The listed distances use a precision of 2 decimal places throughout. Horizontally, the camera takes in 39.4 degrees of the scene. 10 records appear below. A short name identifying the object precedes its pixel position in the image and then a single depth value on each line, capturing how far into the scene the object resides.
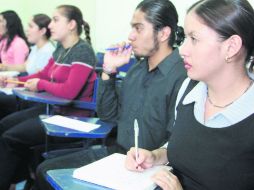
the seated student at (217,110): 1.04
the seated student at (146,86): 1.53
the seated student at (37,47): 3.13
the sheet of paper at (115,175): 1.05
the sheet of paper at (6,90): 2.72
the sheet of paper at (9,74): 2.78
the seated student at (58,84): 2.19
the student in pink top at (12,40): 3.55
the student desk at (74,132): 1.62
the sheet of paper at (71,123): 1.70
